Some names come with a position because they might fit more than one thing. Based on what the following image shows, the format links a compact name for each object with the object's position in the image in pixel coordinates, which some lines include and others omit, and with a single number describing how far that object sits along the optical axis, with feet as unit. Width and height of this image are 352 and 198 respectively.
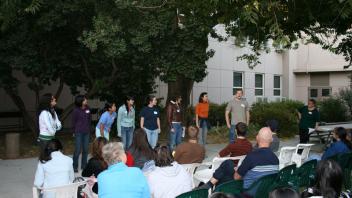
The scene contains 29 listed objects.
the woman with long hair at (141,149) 22.27
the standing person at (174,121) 42.88
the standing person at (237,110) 42.16
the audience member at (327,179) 13.98
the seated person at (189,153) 22.04
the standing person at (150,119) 40.57
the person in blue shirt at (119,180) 14.03
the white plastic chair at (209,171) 21.41
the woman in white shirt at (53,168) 18.80
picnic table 48.75
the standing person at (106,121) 36.04
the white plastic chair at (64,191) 15.53
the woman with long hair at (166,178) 16.38
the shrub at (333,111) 88.79
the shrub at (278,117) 63.46
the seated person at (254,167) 17.72
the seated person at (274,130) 26.99
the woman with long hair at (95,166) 19.38
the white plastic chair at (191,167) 20.80
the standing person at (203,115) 45.52
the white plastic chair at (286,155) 26.19
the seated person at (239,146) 23.49
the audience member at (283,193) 10.35
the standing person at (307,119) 41.37
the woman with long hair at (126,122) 40.37
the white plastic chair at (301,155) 27.86
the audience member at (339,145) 23.65
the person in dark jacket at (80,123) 32.35
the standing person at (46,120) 29.09
